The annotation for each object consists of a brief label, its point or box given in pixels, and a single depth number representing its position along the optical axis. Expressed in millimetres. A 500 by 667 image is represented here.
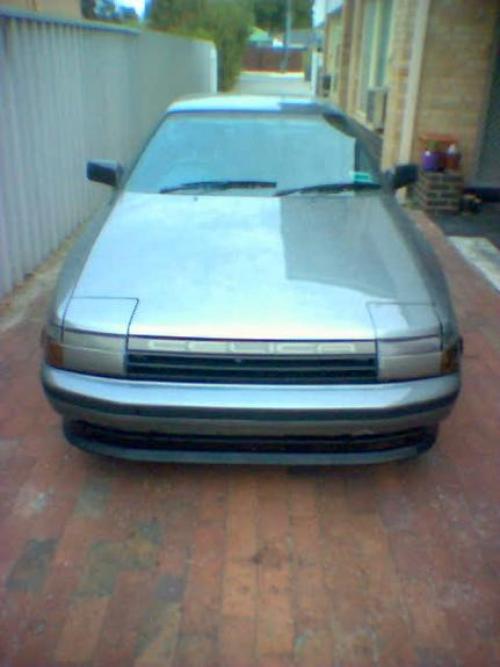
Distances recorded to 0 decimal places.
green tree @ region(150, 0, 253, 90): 25906
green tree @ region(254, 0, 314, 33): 65312
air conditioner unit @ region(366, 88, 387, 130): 10102
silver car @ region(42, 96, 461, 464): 2432
